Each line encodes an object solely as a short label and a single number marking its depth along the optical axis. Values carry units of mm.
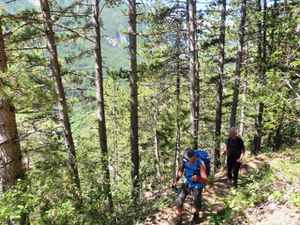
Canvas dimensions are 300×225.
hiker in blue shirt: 5294
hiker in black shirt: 6801
